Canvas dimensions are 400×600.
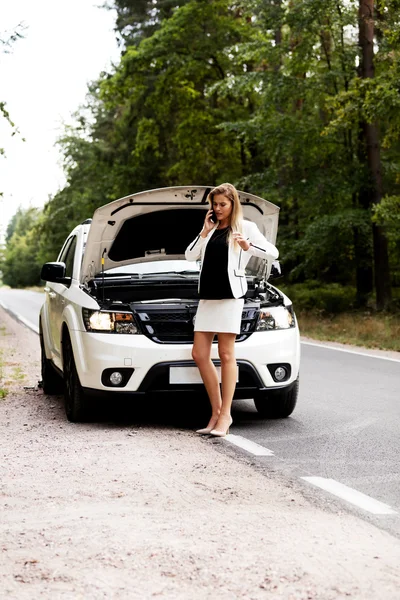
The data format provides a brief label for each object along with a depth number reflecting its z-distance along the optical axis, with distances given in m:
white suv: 7.99
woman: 7.57
